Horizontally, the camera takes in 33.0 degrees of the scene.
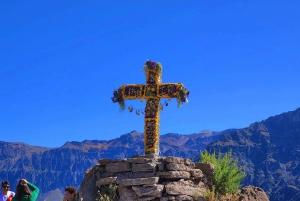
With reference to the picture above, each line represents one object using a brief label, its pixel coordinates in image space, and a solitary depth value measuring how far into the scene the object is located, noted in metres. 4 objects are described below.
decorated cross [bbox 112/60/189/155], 21.70
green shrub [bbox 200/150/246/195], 19.38
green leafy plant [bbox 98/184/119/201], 18.22
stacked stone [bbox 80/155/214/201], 17.77
